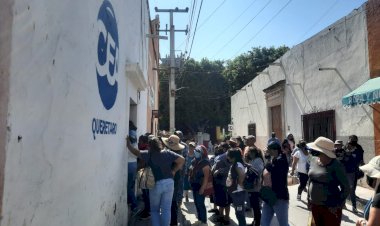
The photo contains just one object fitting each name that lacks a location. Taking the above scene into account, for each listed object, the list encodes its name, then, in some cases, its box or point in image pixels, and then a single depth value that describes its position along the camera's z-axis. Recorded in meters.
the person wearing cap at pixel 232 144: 7.52
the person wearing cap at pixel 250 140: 7.83
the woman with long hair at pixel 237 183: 6.04
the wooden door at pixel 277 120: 18.46
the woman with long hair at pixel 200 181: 6.96
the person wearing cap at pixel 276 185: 5.30
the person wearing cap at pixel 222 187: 6.92
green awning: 8.91
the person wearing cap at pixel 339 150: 8.14
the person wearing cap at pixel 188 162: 8.86
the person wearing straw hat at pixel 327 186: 4.55
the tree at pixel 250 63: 34.47
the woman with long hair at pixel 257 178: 6.23
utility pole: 20.45
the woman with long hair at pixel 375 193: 2.90
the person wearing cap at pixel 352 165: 7.95
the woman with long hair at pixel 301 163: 9.07
